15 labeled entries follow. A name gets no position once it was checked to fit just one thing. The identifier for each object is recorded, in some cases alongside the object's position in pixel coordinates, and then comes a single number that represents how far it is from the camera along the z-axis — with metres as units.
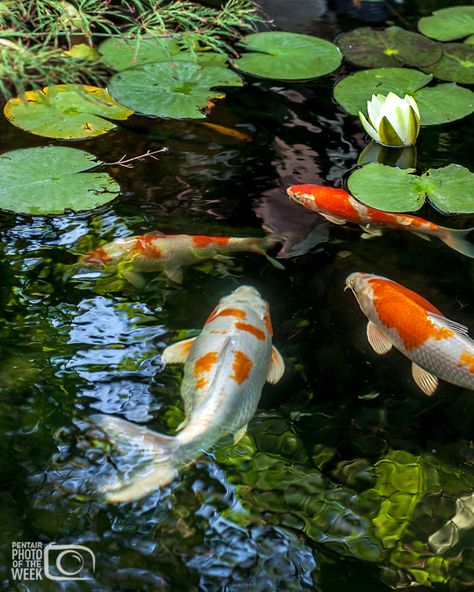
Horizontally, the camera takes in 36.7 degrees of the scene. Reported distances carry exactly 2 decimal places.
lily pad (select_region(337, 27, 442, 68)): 3.82
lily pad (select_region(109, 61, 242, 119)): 3.28
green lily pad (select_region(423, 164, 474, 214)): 2.77
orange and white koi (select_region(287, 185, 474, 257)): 2.65
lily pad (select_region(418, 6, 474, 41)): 4.05
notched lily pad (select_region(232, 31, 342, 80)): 3.68
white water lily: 3.09
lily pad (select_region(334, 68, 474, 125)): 3.37
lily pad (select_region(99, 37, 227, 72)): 3.62
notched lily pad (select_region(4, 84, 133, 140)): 3.13
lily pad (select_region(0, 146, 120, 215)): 2.68
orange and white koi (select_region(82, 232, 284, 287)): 2.51
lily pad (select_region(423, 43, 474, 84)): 3.68
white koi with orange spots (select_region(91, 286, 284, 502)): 1.83
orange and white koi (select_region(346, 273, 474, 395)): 2.12
